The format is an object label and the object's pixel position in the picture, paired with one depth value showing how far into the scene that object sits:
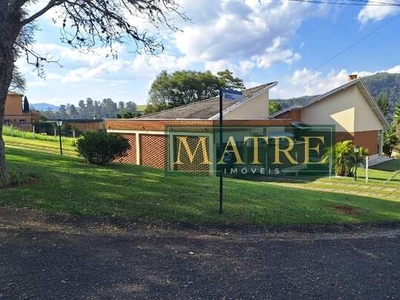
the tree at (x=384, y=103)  54.97
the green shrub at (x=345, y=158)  19.14
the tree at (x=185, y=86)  51.22
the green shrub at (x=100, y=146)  10.18
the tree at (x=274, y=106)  45.42
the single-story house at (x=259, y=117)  18.42
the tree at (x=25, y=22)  6.56
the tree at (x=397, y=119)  39.97
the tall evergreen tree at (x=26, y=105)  56.89
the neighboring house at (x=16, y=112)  49.81
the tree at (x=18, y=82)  15.36
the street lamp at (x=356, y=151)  17.95
